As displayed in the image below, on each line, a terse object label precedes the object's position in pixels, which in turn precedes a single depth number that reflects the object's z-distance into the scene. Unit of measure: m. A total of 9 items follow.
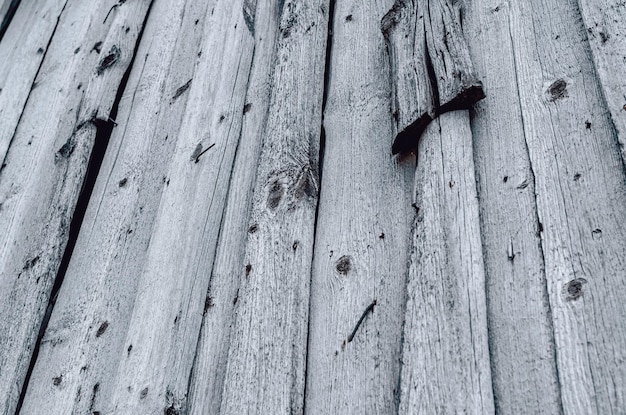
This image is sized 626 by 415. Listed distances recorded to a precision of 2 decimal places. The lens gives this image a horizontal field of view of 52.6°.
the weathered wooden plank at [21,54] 3.06
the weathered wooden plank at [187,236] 1.71
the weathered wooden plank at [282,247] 1.46
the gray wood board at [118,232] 1.92
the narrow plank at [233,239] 1.62
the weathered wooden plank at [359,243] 1.45
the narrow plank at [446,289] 1.23
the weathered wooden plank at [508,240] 1.25
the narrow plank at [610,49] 1.47
